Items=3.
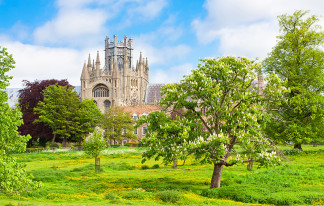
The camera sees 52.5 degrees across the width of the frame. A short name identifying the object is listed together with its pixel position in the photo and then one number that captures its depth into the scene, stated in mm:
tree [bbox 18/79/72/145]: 60688
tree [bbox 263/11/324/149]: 38469
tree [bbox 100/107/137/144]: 67375
